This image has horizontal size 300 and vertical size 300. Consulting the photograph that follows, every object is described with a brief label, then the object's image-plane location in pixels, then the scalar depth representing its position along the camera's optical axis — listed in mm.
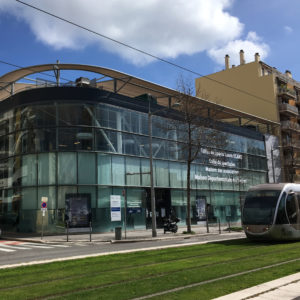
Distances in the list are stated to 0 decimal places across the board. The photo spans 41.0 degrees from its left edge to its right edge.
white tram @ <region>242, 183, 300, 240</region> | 18188
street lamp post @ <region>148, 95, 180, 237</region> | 25984
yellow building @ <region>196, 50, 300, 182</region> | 56531
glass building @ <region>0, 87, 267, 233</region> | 30062
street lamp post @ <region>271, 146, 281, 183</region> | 50444
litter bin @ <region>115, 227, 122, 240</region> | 24203
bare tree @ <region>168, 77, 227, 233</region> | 30188
